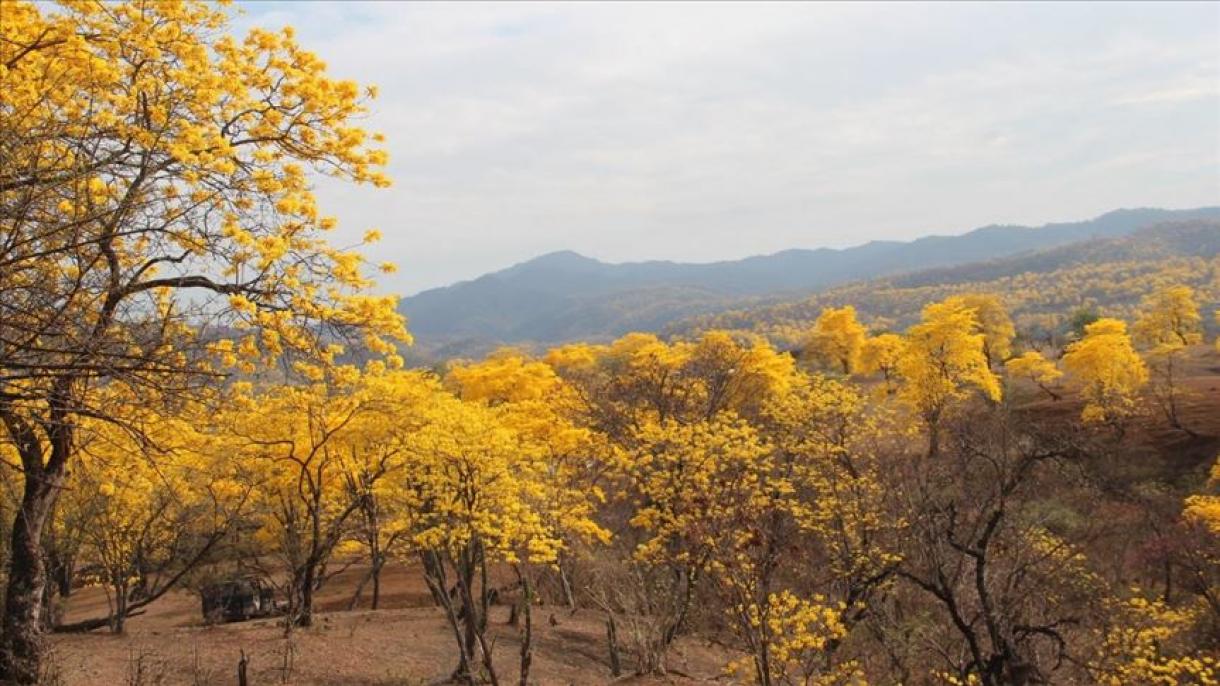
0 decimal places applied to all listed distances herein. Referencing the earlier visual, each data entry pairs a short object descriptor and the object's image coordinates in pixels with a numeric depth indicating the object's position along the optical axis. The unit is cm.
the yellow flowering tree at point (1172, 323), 7506
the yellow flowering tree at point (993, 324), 7688
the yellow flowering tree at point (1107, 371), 4969
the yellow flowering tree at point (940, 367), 4669
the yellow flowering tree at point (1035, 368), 6191
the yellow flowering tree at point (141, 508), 1839
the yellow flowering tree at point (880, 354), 6812
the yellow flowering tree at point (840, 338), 8038
